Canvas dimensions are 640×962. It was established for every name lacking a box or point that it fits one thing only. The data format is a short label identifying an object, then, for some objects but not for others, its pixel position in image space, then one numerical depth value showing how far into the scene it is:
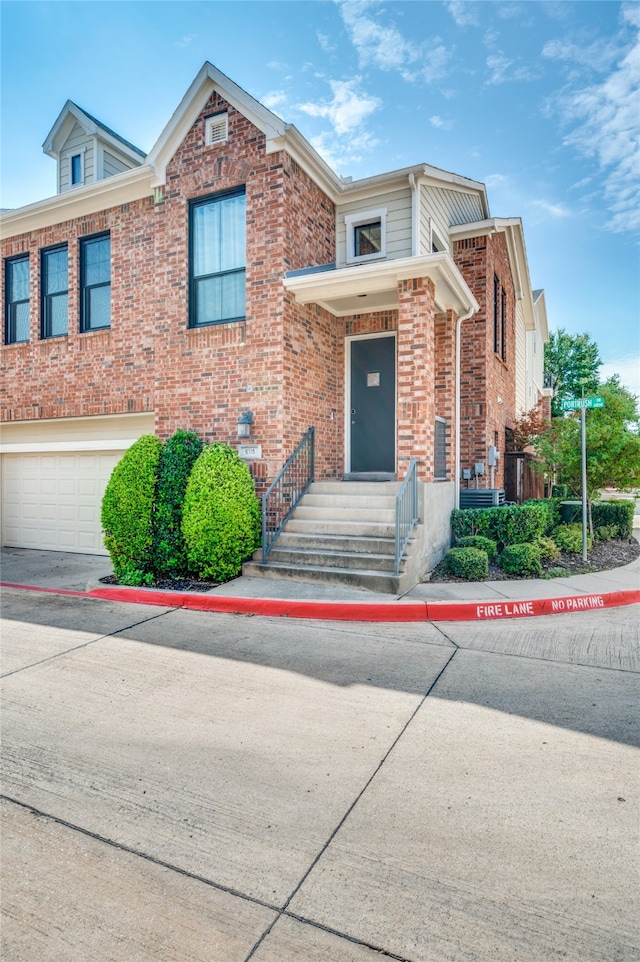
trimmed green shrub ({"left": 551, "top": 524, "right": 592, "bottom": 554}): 8.65
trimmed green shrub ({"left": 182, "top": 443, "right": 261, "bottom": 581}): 6.80
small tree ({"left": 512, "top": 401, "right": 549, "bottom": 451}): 12.59
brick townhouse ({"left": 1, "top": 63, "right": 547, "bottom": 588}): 7.84
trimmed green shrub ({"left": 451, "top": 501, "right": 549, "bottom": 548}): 8.05
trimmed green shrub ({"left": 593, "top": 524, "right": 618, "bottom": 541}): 10.24
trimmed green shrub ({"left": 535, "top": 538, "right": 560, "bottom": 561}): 8.02
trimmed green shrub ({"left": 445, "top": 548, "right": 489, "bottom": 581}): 7.03
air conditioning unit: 9.78
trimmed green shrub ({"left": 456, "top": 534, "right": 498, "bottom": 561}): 7.78
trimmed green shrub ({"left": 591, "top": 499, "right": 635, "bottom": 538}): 10.77
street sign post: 8.04
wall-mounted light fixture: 7.84
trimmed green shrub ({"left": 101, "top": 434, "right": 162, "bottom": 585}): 7.16
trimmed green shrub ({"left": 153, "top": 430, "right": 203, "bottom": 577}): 7.12
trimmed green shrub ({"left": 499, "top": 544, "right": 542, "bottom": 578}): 7.23
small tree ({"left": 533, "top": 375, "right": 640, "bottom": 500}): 9.04
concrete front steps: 6.51
